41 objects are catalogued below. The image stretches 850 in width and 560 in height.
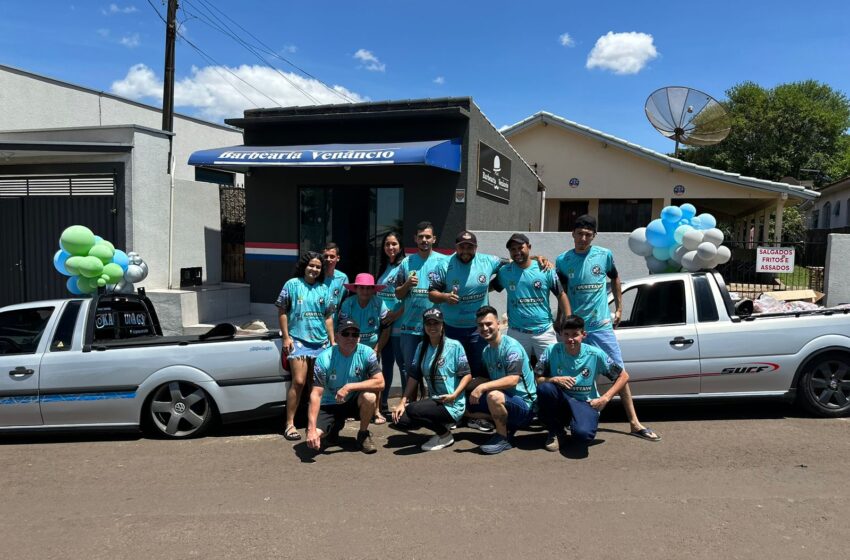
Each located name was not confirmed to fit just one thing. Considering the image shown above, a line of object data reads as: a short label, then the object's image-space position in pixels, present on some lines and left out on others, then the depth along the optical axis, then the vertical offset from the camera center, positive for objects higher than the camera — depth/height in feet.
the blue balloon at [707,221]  21.91 +1.36
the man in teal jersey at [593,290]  16.52 -1.02
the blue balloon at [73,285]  24.51 -1.73
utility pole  43.24 +12.34
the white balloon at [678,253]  21.57 +0.13
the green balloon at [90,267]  23.20 -0.88
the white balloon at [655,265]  22.97 -0.36
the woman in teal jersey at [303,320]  16.83 -2.09
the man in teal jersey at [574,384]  15.14 -3.47
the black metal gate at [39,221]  33.27 +1.33
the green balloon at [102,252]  23.75 -0.29
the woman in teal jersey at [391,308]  17.71 -1.75
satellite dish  55.06 +13.63
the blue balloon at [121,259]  25.39 -0.60
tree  106.63 +21.92
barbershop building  30.55 +4.11
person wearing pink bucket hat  17.11 -1.77
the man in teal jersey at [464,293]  16.97 -1.19
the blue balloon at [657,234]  22.03 +0.84
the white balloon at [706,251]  20.12 +0.21
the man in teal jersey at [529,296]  16.52 -1.21
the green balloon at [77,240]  22.97 +0.17
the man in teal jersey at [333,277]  17.63 -0.84
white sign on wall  28.35 -0.05
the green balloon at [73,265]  23.09 -0.81
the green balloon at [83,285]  23.97 -1.67
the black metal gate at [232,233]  38.52 +1.00
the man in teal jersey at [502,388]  15.29 -3.59
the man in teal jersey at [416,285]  17.34 -1.00
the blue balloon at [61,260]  23.97 -0.65
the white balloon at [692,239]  20.85 +0.64
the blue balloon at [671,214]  22.17 +1.62
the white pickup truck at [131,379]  16.53 -3.80
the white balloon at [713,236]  20.75 +0.76
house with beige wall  57.72 +7.77
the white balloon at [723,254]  20.33 +0.12
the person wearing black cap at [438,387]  15.29 -3.59
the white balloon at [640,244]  23.27 +0.47
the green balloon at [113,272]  24.30 -1.12
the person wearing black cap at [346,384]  15.19 -3.53
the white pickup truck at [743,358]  17.31 -2.99
